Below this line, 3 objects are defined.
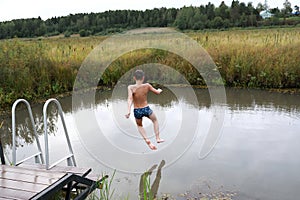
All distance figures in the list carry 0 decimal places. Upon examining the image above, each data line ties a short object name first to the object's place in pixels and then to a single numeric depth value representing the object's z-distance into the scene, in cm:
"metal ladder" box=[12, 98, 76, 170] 321
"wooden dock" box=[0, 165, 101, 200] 234
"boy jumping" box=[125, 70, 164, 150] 391
